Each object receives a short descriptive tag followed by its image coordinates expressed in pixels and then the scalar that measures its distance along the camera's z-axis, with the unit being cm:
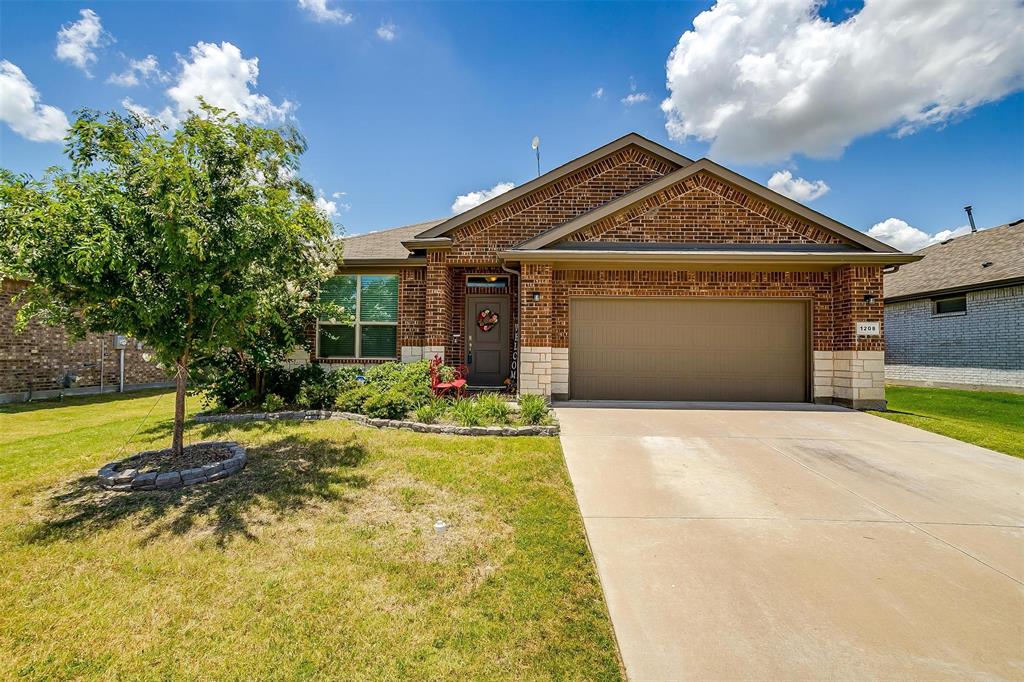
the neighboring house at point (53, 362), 1001
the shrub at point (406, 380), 780
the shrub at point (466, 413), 677
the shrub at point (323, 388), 799
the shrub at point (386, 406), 721
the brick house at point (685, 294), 885
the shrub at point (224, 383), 804
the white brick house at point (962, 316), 1243
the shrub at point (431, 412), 692
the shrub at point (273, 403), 773
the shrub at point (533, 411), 683
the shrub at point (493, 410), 688
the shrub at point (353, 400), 761
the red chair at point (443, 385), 855
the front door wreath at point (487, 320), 1074
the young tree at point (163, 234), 403
